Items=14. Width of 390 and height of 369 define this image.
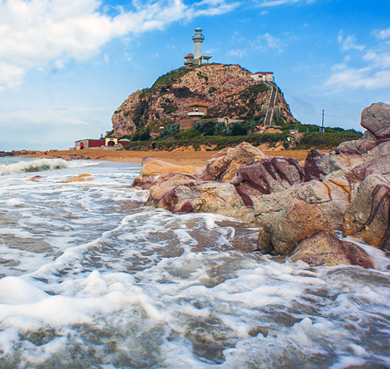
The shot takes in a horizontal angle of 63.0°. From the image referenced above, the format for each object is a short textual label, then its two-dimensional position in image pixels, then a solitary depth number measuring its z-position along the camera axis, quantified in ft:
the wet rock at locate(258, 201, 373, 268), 11.18
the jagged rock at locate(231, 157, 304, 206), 21.79
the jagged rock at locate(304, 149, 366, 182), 23.91
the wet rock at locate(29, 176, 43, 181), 44.43
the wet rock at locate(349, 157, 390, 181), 19.22
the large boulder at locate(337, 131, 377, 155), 24.61
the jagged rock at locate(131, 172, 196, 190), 27.92
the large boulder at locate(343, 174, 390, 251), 12.64
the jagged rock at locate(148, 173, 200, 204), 21.74
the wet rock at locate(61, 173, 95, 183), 40.52
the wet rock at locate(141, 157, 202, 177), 34.96
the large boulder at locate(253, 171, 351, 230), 17.11
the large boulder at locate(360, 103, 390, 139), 23.58
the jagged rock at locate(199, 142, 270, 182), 27.06
